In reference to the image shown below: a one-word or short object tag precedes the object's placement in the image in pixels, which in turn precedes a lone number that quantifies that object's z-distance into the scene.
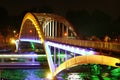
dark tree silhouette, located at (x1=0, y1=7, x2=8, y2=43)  56.50
